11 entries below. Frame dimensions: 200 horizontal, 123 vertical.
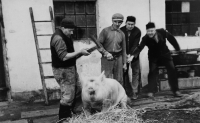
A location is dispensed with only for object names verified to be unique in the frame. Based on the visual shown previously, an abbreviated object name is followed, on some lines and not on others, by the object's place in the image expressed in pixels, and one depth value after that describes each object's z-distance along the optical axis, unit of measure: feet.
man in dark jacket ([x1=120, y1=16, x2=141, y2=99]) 22.05
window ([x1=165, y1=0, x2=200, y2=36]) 28.40
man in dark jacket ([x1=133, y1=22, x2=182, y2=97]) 22.49
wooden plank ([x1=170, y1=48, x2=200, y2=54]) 26.09
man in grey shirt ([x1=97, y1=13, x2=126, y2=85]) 20.24
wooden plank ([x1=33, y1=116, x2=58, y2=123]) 17.82
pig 15.61
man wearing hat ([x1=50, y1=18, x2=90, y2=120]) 15.49
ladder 22.12
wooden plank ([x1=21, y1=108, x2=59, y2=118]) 19.56
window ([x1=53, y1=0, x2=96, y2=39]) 24.39
